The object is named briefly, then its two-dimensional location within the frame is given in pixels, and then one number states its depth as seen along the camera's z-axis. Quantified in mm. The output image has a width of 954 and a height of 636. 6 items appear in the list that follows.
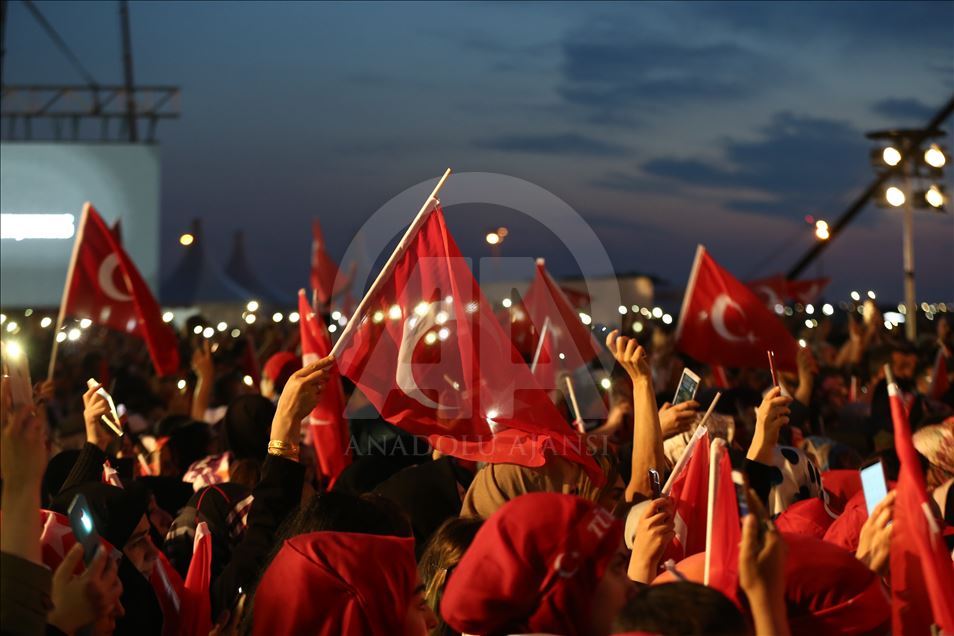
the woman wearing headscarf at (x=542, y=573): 2834
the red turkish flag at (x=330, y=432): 7684
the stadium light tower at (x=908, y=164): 17375
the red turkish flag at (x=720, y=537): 2963
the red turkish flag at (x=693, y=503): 4469
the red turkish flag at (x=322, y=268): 21516
